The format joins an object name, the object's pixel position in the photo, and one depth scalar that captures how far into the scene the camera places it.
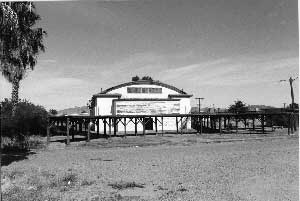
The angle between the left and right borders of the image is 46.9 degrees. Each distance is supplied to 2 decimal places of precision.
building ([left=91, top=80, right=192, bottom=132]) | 46.38
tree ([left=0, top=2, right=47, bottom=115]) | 18.50
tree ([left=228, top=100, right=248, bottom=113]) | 75.59
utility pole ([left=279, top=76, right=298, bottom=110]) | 54.69
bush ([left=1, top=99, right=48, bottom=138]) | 32.34
